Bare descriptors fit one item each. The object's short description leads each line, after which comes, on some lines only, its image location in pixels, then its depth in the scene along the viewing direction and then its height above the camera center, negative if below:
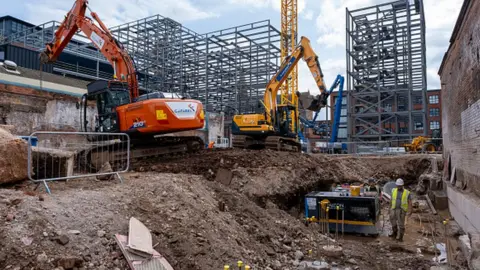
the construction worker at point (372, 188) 11.65 -1.47
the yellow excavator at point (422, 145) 26.89 -0.13
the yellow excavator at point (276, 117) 16.39 +1.22
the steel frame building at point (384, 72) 34.16 +7.04
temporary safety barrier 8.96 -0.11
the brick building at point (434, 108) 65.06 +6.18
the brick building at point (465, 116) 8.36 +0.75
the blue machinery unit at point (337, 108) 33.72 +3.30
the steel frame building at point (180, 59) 30.91 +7.71
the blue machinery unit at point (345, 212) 9.52 -1.80
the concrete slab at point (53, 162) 7.10 -0.33
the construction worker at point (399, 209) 9.49 -1.70
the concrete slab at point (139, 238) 4.84 -1.29
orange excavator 10.62 +1.20
